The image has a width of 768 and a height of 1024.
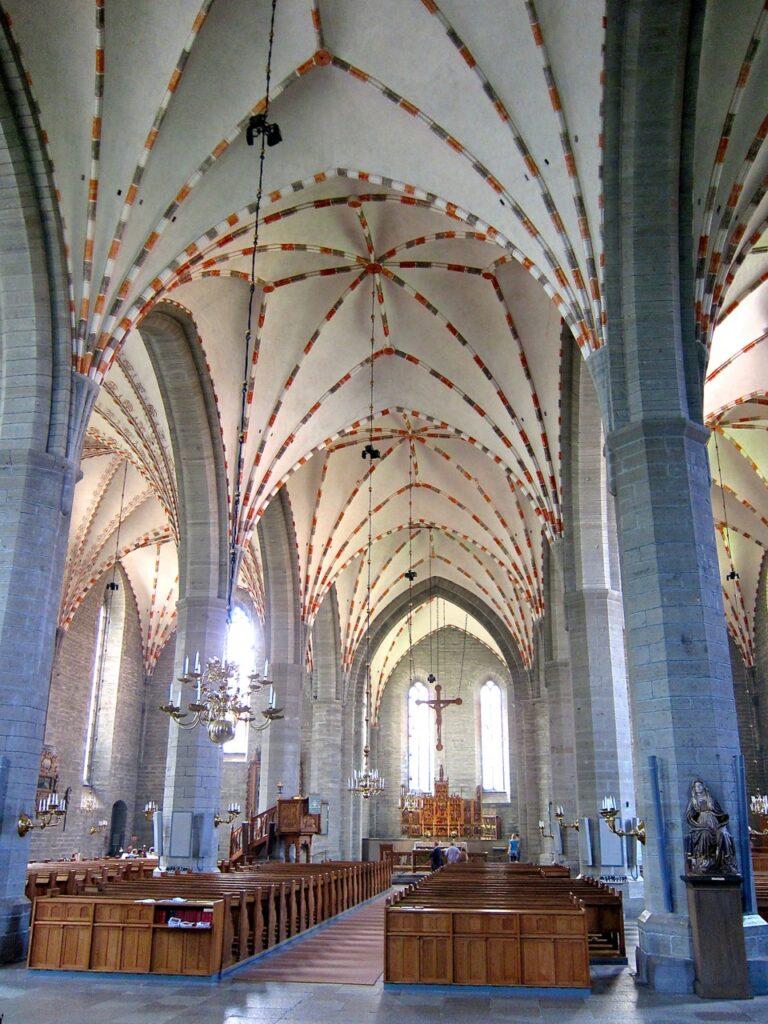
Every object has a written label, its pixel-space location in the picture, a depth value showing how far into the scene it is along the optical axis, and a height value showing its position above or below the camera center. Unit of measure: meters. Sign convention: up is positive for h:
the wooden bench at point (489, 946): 8.42 -1.24
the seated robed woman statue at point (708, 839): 8.52 -0.24
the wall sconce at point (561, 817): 18.86 -0.10
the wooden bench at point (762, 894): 10.23 -0.98
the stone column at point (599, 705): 15.42 +1.84
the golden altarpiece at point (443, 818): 35.56 -0.24
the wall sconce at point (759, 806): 20.50 +0.17
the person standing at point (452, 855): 24.53 -1.16
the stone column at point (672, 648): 8.90 +1.69
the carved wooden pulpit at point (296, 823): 21.92 -0.29
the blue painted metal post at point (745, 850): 8.81 -0.35
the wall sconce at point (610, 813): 9.96 +0.00
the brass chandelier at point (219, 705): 12.05 +1.39
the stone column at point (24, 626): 10.33 +2.15
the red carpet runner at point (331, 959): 9.47 -1.72
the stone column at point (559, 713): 20.14 +2.26
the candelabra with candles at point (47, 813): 10.41 -0.05
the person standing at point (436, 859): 26.88 -1.38
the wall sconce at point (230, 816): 16.75 -0.10
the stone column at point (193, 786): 16.30 +0.44
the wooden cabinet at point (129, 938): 9.10 -1.27
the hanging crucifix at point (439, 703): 32.53 +3.82
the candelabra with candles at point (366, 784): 25.00 +0.76
